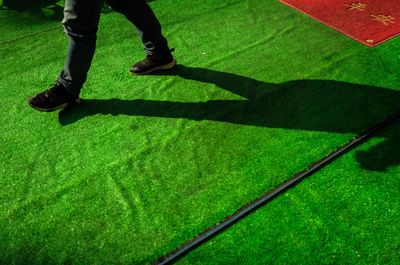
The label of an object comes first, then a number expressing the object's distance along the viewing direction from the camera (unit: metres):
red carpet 3.22
